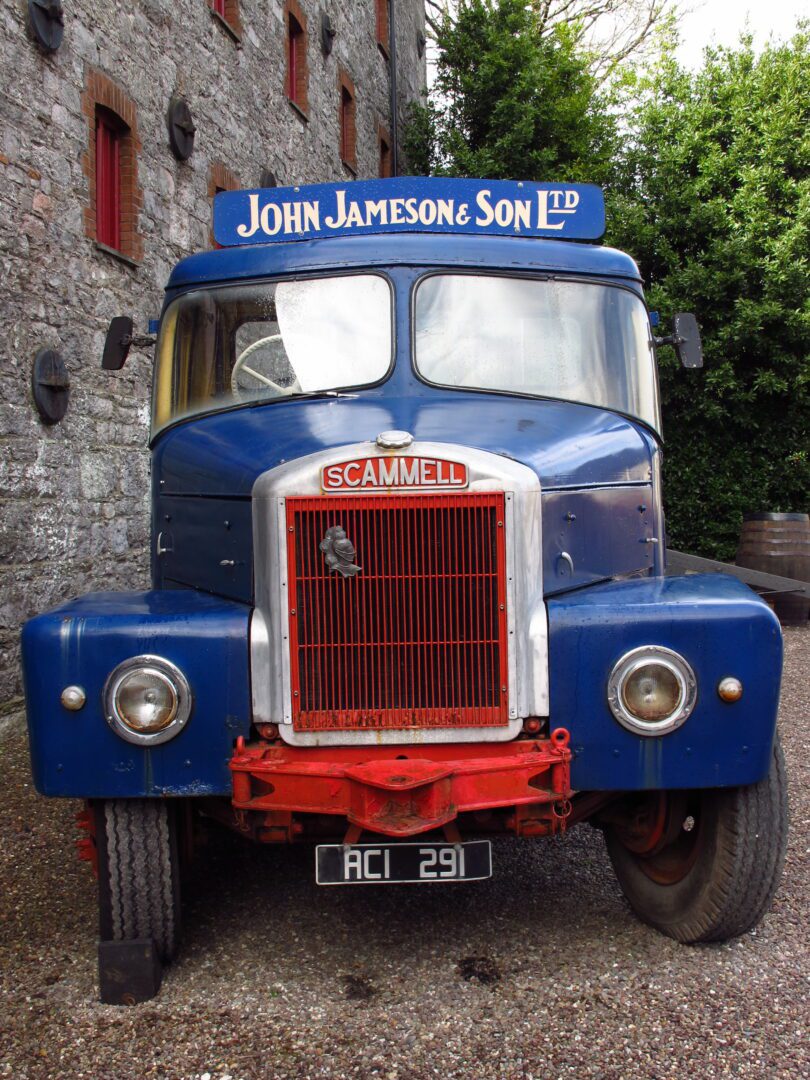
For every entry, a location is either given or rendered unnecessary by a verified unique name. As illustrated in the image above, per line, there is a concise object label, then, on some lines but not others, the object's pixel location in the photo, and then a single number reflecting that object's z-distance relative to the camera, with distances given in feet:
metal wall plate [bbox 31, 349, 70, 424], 25.25
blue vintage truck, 10.38
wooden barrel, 40.55
